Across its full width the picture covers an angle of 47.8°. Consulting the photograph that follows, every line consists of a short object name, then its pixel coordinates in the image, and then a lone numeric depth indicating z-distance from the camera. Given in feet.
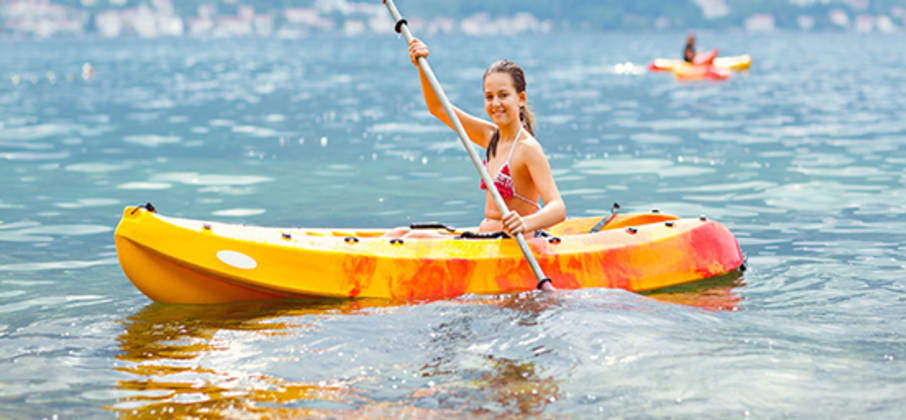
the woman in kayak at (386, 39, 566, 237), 21.07
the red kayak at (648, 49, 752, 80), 107.76
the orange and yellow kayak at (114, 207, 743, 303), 20.03
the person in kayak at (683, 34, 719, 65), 105.60
